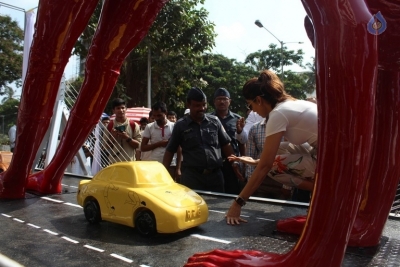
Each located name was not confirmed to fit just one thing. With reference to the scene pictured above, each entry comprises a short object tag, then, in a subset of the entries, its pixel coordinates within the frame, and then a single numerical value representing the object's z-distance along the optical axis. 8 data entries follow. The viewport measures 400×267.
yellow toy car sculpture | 1.74
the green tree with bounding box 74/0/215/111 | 10.15
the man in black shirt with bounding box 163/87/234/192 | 3.17
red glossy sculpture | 1.08
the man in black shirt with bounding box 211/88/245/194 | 3.81
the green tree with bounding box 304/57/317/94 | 30.52
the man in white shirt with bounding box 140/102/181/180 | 4.12
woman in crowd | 1.95
